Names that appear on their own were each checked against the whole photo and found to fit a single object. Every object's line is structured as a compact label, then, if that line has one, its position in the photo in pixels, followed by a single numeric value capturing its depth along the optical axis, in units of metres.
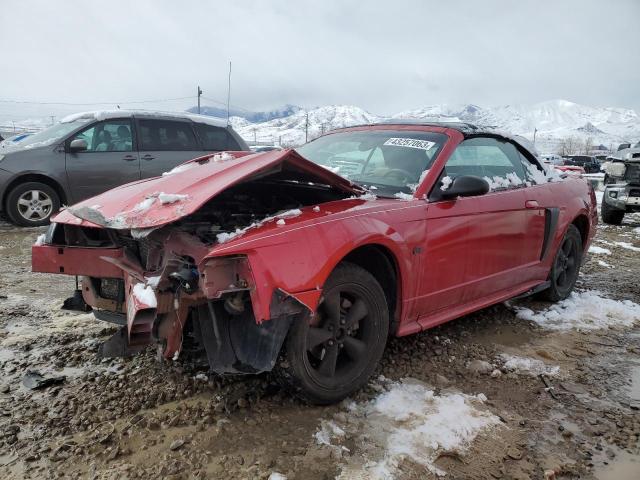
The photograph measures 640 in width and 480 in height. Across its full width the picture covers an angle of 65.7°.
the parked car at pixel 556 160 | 38.80
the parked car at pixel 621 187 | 9.55
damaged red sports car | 2.23
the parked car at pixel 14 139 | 7.94
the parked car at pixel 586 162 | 39.16
